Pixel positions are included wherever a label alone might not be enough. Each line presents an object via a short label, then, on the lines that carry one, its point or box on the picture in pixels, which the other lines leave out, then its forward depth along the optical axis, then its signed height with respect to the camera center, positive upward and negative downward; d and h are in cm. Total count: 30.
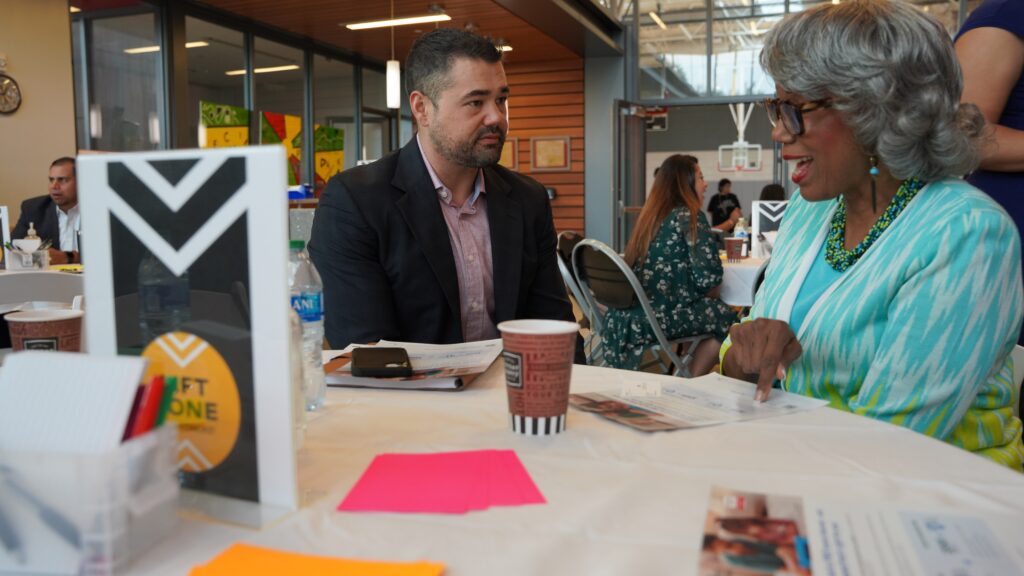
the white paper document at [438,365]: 130 -24
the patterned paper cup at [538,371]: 98 -18
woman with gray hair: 127 -4
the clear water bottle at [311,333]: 116 -16
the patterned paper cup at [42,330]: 106 -13
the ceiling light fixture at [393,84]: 825 +145
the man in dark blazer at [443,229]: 213 -1
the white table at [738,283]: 446 -33
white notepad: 62 -14
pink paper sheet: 79 -27
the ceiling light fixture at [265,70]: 923 +184
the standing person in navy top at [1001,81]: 178 +31
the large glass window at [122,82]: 752 +137
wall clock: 641 +104
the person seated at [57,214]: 550 +9
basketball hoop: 1453 +128
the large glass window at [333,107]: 1071 +161
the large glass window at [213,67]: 848 +174
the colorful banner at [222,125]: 865 +110
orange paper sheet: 64 -27
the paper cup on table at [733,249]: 499 -15
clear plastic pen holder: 60 -21
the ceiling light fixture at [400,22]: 923 +234
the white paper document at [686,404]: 110 -26
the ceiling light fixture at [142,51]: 782 +170
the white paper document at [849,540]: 64 -27
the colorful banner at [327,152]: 1065 +98
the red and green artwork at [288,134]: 960 +111
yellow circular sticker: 75 -16
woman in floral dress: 416 -29
